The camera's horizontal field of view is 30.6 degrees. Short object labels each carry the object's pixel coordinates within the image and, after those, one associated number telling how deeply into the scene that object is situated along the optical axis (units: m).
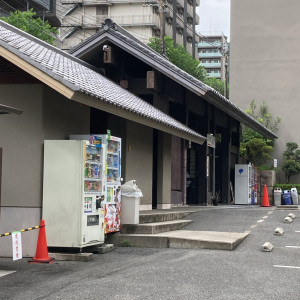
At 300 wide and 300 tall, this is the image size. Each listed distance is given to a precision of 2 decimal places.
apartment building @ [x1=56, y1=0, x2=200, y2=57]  62.00
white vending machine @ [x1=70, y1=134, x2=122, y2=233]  11.16
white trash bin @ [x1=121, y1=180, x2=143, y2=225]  12.11
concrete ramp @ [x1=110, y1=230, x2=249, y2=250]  11.06
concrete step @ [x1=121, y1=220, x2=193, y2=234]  12.09
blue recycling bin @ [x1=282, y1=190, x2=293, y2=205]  27.89
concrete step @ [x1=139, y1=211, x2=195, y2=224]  13.18
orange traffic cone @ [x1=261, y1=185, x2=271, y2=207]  23.91
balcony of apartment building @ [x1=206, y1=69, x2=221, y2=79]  125.96
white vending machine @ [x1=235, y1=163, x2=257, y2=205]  25.91
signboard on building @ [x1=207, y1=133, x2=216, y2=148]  22.05
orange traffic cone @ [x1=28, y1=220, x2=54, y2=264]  9.62
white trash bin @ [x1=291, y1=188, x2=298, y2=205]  28.38
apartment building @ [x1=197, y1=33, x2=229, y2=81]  125.75
